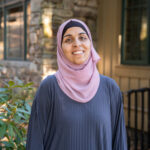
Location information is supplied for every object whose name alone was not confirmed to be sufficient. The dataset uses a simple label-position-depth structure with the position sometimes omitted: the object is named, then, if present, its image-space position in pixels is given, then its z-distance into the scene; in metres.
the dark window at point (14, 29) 6.60
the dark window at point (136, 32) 4.89
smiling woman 1.63
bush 1.82
